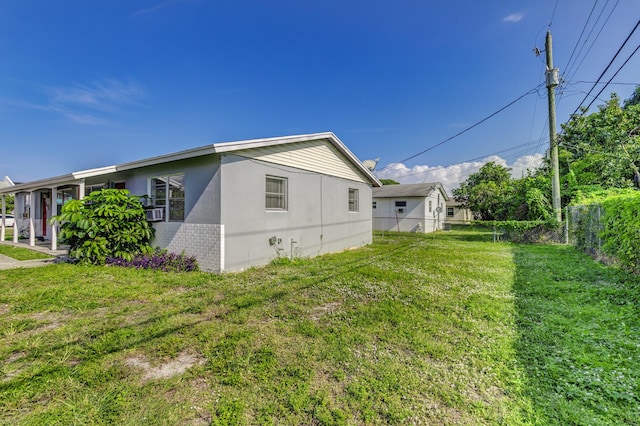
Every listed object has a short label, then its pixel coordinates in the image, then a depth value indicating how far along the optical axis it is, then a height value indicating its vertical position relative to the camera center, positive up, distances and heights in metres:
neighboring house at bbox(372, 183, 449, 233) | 19.06 +0.21
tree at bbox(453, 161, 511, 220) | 19.69 +1.52
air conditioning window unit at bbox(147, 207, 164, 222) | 7.24 -0.06
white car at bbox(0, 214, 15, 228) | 21.72 -0.60
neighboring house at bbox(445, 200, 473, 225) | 30.99 -0.34
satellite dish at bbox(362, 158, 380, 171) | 13.44 +2.42
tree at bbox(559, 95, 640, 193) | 12.39 +2.98
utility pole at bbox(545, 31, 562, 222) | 11.86 +3.79
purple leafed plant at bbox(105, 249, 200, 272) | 6.55 -1.26
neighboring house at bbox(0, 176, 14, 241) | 20.28 -0.19
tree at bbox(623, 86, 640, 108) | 20.98 +9.00
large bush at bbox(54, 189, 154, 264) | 6.70 -0.35
